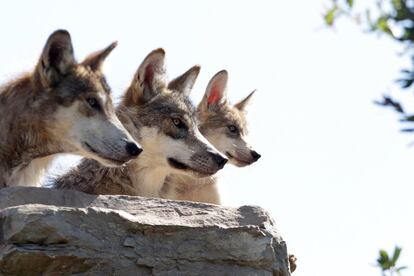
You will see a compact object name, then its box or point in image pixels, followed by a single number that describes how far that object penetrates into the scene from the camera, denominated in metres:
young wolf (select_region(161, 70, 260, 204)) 18.50
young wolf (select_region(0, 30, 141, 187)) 12.60
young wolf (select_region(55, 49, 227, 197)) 15.20
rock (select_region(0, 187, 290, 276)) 9.16
